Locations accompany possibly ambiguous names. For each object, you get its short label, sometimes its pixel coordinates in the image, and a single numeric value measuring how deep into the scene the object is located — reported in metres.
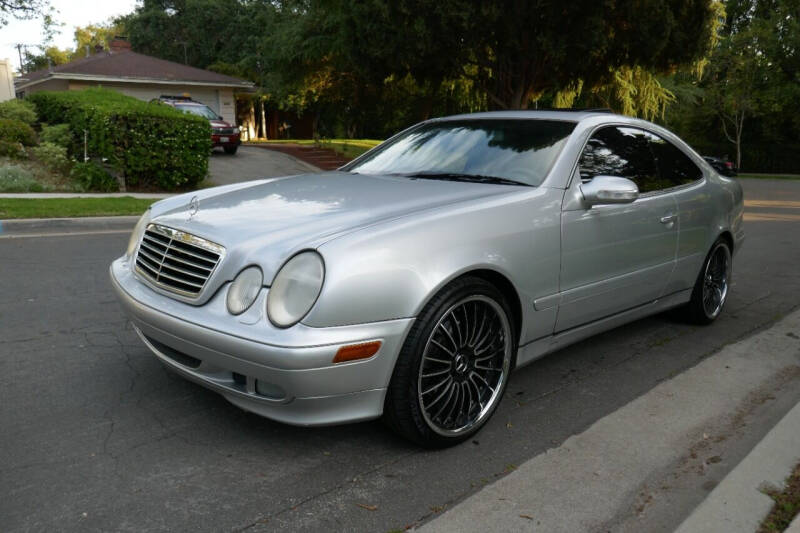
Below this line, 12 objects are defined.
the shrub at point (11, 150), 14.27
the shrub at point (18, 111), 15.90
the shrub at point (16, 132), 14.62
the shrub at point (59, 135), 14.49
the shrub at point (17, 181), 12.60
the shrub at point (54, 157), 13.95
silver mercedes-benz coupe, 2.80
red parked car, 20.75
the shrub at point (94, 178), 13.16
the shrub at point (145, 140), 12.76
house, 28.33
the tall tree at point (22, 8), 29.60
